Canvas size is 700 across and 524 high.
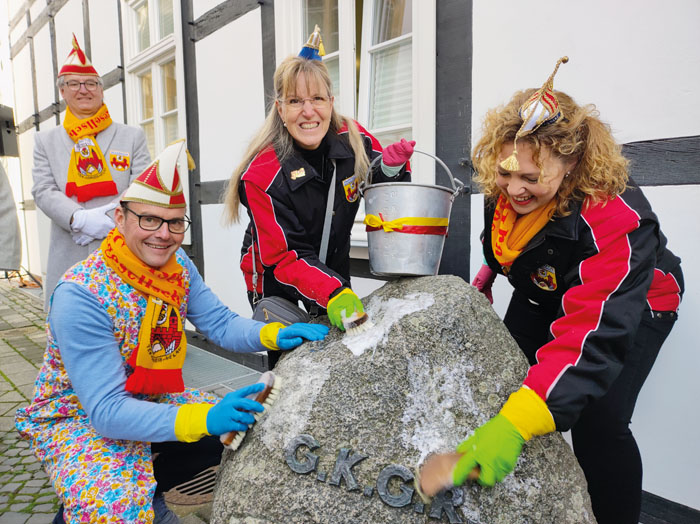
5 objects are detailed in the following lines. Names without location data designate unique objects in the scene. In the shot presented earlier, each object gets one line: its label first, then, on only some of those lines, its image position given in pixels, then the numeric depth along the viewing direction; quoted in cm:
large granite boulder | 126
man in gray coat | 286
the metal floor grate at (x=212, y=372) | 406
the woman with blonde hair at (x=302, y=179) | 186
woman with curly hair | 128
